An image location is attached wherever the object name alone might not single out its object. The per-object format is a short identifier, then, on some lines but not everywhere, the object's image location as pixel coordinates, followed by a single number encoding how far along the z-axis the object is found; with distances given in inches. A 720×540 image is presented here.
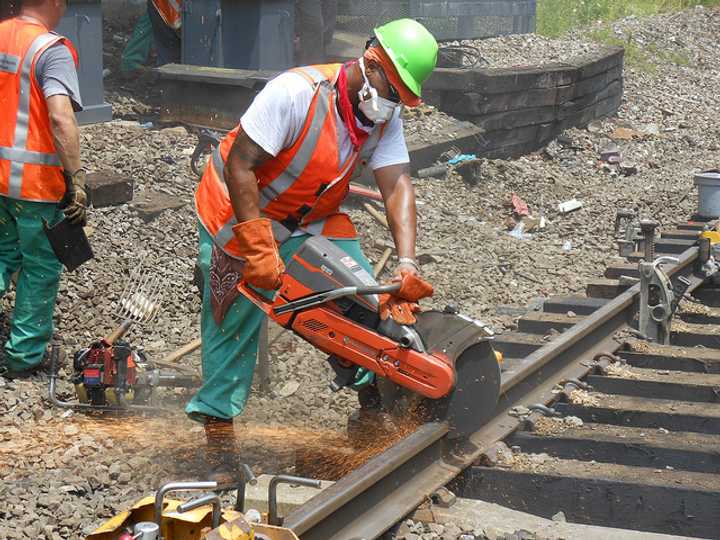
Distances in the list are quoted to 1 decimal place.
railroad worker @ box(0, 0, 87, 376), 230.8
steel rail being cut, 156.4
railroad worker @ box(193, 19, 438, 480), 175.5
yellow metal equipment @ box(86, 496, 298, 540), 127.0
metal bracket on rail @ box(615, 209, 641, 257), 352.8
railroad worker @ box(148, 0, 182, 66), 511.8
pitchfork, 277.9
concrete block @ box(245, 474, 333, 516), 163.0
